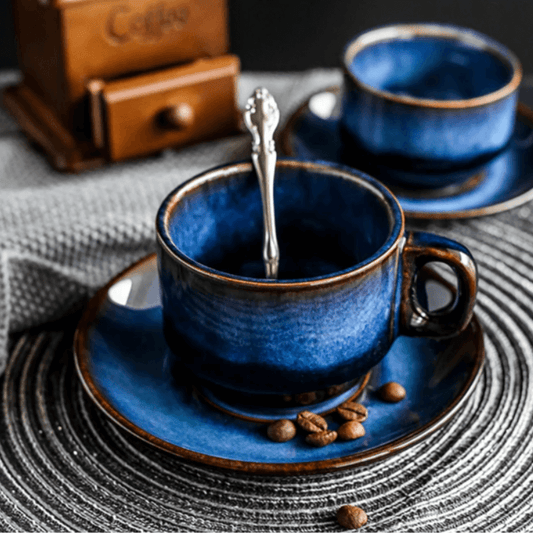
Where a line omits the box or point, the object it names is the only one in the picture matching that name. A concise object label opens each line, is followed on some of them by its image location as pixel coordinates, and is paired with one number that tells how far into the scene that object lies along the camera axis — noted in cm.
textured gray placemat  51
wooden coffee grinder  65
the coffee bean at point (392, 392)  52
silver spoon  53
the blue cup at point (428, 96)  62
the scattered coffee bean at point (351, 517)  50
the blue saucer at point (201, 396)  50
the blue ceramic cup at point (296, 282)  49
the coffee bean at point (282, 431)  51
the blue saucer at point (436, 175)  64
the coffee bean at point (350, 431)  51
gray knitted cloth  59
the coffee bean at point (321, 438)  50
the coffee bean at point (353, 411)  51
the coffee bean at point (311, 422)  51
